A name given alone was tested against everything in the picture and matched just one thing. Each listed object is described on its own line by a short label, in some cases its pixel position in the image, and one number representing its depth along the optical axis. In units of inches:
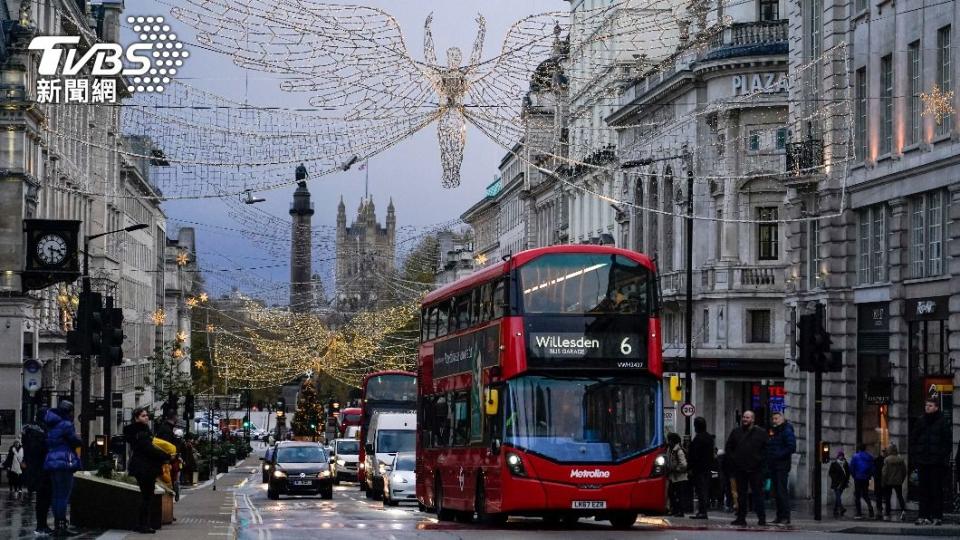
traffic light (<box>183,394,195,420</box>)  2671.5
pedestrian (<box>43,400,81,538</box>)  938.7
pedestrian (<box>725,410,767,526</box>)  1162.0
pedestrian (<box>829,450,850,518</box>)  1585.9
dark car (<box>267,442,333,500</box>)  1941.4
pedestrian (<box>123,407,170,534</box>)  948.6
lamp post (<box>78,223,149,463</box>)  1279.5
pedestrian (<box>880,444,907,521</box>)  1411.2
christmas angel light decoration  983.6
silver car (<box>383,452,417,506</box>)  1772.9
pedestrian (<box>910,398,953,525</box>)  1090.1
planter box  988.6
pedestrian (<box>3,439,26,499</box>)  1664.6
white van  2023.9
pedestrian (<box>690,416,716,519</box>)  1333.7
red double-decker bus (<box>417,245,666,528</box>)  1090.1
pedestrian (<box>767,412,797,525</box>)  1164.5
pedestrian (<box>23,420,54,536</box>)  966.4
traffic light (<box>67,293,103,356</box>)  1277.1
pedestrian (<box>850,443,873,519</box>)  1481.3
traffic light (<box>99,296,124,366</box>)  1328.7
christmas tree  3993.6
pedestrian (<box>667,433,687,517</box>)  1373.0
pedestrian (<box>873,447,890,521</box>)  1430.9
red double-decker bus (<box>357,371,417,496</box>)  2527.1
